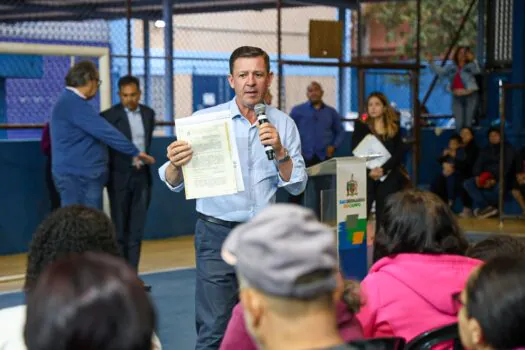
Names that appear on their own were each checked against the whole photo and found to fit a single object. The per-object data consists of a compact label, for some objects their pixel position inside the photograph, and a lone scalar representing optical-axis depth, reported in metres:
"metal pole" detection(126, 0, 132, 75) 10.09
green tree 23.84
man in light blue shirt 4.57
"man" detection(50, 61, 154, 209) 7.34
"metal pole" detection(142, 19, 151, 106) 11.62
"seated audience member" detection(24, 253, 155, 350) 1.75
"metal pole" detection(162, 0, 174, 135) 11.49
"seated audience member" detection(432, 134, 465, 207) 13.48
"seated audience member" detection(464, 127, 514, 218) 12.89
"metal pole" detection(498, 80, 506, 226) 12.03
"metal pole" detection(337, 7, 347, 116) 12.77
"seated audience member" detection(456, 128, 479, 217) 13.36
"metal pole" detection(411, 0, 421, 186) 12.07
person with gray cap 1.91
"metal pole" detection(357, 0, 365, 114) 11.47
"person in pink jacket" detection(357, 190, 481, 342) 3.38
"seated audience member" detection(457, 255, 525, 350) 2.49
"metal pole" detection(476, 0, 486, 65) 15.02
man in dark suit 7.79
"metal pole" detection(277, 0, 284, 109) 11.23
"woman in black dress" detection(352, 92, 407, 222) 9.03
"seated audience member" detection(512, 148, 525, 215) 12.73
